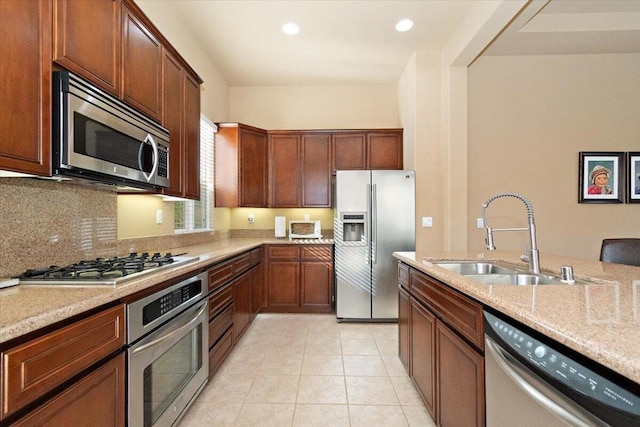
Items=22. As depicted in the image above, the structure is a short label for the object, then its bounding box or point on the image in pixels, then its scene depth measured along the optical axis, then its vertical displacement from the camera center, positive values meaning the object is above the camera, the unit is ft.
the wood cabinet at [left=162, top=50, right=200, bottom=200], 7.20 +2.33
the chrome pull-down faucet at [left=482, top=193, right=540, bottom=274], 5.12 -0.53
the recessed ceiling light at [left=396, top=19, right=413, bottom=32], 10.04 +6.27
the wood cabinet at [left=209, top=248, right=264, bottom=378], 7.33 -2.42
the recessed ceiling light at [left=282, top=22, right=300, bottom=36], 10.15 +6.25
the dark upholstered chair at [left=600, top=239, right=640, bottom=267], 7.45 -0.88
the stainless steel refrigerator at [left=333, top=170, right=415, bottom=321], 11.84 -0.76
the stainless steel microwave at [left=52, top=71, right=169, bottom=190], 4.05 +1.25
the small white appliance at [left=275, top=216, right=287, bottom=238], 14.20 -0.42
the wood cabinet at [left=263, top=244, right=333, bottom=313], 12.89 -2.58
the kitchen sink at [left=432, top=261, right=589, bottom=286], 5.07 -1.06
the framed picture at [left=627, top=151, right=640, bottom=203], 11.89 +1.49
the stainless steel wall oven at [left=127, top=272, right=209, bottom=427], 4.28 -2.23
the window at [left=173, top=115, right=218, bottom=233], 11.23 +0.80
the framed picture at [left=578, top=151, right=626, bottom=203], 11.96 +1.47
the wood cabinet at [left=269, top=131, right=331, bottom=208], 13.96 +2.14
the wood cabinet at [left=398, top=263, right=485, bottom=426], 4.05 -2.17
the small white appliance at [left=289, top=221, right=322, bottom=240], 13.96 -0.61
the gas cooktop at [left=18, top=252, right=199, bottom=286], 4.07 -0.80
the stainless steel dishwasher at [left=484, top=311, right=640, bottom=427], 2.06 -1.36
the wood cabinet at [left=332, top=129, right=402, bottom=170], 13.79 +2.97
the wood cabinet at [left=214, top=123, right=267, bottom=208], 12.92 +2.16
